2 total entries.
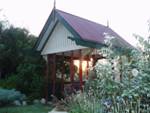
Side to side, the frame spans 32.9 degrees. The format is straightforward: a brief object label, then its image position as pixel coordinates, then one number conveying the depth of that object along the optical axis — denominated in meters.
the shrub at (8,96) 11.51
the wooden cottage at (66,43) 11.91
